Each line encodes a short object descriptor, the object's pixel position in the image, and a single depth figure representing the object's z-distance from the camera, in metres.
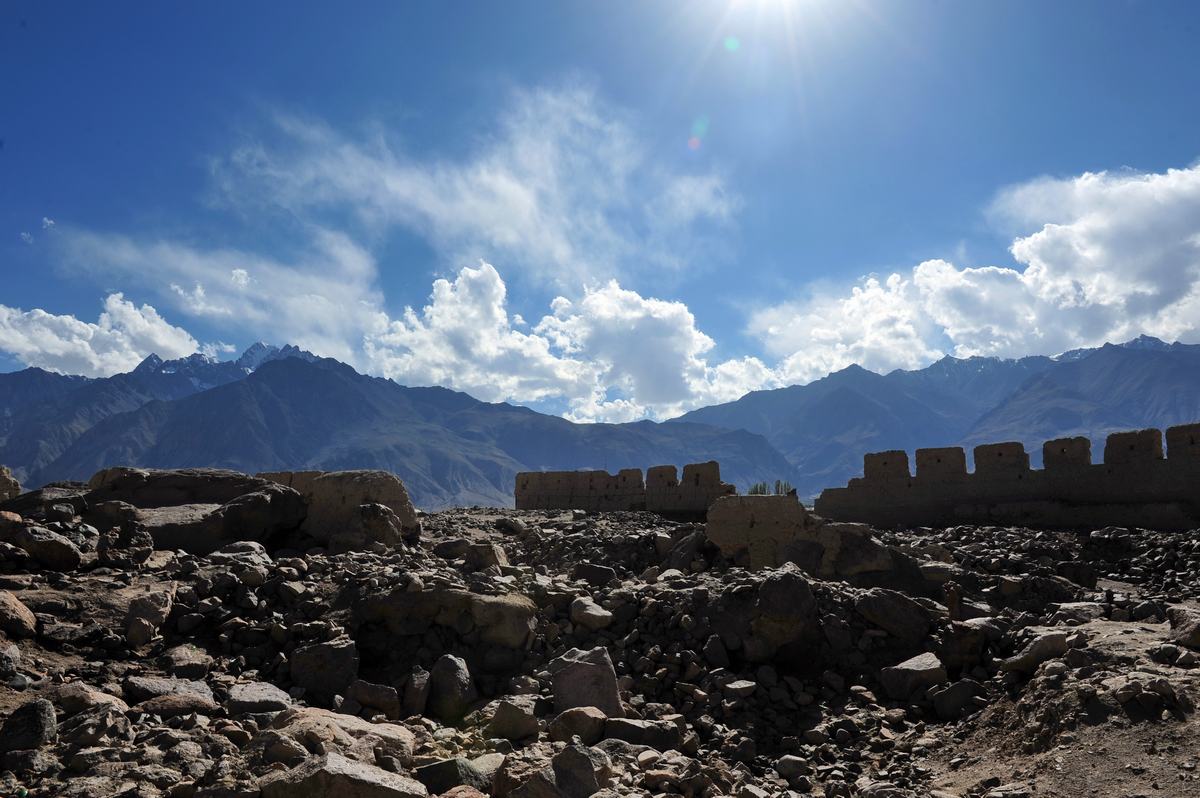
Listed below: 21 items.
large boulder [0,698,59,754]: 4.41
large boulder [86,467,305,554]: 10.37
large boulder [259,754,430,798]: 4.00
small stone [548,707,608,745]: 5.71
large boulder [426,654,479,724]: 6.36
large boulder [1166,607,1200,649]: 5.86
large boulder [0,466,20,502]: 19.61
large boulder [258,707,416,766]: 4.72
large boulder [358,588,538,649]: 7.54
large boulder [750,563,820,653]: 7.63
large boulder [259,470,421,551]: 11.44
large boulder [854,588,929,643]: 7.56
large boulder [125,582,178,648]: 6.55
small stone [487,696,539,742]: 5.77
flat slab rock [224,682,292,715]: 5.55
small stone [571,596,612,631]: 8.00
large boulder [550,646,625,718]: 6.28
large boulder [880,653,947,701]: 6.71
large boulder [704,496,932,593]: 10.51
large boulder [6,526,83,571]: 7.67
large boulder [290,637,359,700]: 6.59
